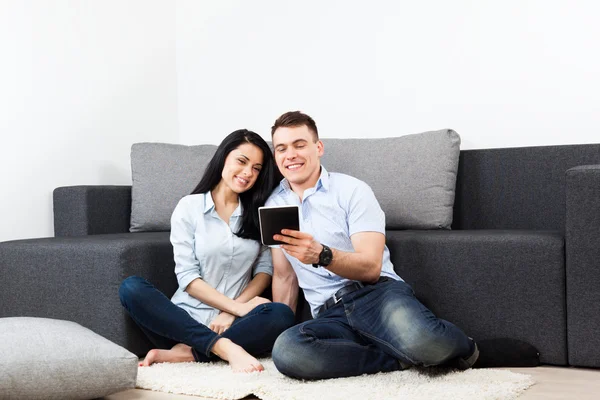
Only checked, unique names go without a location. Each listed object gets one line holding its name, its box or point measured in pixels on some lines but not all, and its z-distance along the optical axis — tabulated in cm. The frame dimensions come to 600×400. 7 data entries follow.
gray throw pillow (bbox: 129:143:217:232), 377
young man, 254
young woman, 285
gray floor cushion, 221
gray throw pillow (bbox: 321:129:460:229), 336
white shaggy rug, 230
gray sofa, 270
